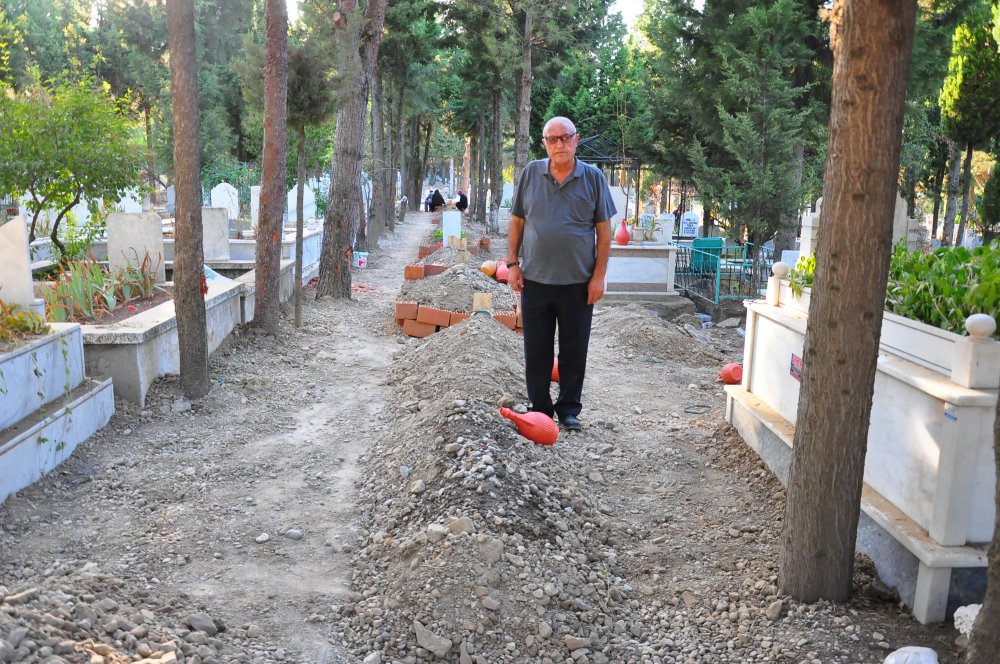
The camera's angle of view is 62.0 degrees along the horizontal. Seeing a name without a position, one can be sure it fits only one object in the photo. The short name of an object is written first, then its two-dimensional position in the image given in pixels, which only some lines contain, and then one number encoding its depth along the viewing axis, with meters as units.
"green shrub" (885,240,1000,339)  3.68
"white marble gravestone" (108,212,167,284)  8.97
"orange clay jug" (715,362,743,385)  7.76
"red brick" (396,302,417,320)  10.01
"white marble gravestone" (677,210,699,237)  25.01
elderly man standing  5.19
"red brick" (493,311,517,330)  9.53
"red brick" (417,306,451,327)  9.84
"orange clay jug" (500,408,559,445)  5.31
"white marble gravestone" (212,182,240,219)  17.52
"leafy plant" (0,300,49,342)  5.44
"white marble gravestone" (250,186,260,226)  15.83
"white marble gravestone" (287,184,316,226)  20.22
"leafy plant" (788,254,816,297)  5.36
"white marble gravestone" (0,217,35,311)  5.76
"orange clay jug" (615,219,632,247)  14.23
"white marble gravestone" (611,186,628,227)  17.94
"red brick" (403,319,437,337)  9.97
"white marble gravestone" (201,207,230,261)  11.62
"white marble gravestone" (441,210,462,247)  21.38
